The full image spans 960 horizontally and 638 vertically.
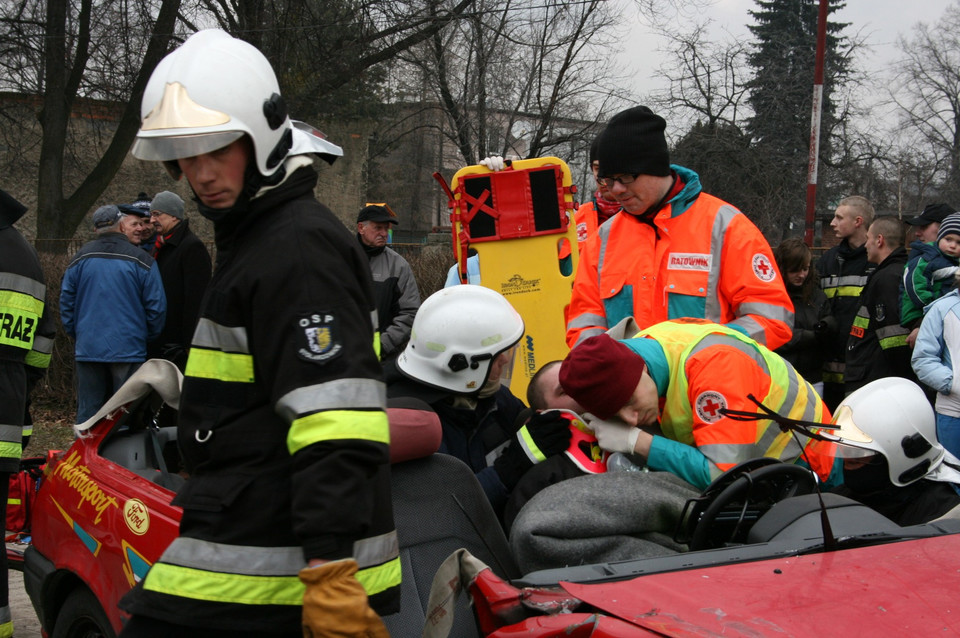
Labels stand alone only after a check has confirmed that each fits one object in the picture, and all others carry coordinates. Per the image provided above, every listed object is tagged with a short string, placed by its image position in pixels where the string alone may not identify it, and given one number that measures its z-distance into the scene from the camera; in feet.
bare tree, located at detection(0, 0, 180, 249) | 52.49
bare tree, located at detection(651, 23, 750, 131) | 67.97
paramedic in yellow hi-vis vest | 8.90
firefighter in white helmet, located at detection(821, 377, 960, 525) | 9.94
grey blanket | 7.63
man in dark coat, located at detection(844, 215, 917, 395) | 21.12
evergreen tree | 72.69
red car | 5.65
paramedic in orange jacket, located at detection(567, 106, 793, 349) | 12.49
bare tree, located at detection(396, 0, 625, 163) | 58.95
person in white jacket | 18.58
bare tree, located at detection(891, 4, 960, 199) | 107.24
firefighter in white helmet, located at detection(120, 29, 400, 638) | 5.84
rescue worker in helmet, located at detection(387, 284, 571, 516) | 11.12
